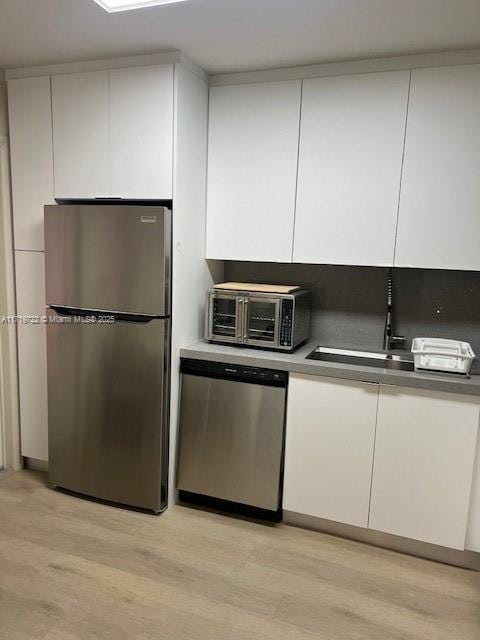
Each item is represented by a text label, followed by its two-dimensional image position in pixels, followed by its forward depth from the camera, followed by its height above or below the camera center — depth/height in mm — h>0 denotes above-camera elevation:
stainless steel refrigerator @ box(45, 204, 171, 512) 2482 -538
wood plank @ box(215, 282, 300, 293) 2621 -189
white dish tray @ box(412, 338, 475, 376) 2295 -460
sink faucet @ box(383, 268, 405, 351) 2748 -402
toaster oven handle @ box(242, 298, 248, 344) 2635 -367
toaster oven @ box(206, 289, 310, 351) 2576 -356
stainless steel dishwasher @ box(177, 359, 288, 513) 2523 -974
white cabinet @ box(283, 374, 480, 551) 2229 -982
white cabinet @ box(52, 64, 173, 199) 2451 +616
